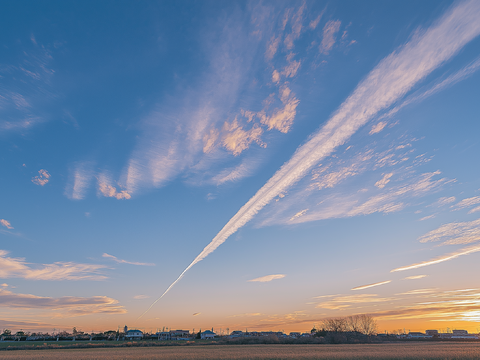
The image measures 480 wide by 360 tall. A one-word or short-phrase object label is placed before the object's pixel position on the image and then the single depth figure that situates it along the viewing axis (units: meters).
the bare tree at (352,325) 155.27
